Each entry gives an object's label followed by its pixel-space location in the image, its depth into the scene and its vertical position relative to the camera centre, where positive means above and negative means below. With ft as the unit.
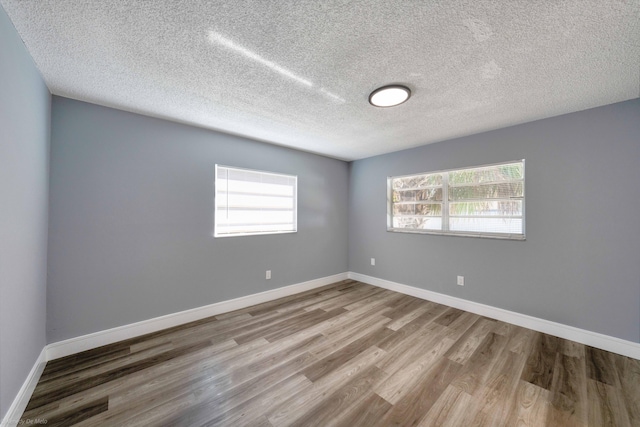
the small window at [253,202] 10.05 +0.64
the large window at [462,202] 9.19 +0.71
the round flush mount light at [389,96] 6.36 +3.61
